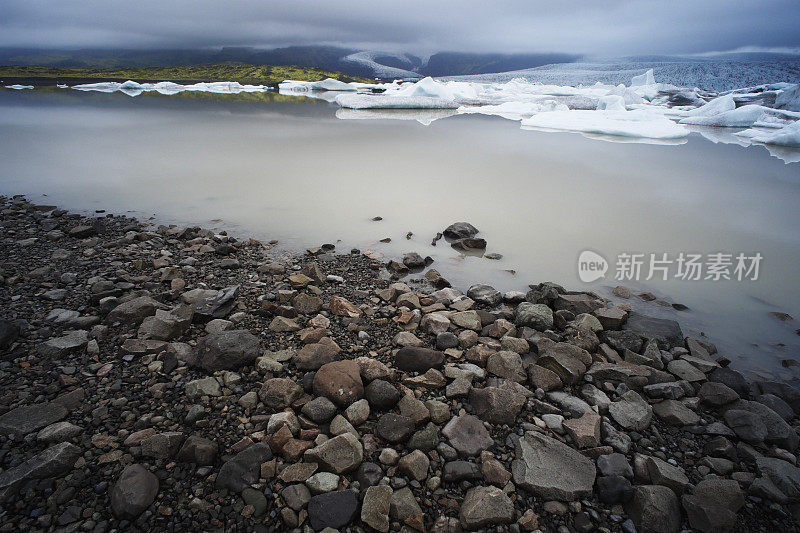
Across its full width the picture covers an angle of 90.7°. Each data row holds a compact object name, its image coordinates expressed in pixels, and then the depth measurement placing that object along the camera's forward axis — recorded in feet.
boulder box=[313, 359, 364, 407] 6.95
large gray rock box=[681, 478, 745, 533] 5.24
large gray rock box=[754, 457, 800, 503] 5.74
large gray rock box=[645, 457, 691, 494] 5.72
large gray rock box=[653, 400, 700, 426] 7.04
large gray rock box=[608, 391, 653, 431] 6.91
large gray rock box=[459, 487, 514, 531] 5.14
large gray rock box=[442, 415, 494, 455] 6.25
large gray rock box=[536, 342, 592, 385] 7.97
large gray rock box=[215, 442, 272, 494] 5.45
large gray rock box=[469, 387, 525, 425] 6.86
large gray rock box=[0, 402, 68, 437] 5.97
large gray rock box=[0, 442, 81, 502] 5.15
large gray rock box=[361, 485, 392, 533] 5.10
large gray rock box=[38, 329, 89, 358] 7.70
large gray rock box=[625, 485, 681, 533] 5.26
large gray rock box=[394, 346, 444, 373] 8.02
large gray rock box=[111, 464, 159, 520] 4.99
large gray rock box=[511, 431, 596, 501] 5.60
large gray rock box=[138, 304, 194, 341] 8.38
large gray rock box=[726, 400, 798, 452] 6.72
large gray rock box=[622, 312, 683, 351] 9.55
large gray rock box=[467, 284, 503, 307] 10.91
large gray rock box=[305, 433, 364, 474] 5.72
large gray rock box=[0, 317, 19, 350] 7.77
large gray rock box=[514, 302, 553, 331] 9.70
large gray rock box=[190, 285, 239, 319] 9.41
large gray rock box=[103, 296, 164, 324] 8.84
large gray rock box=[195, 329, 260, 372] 7.59
